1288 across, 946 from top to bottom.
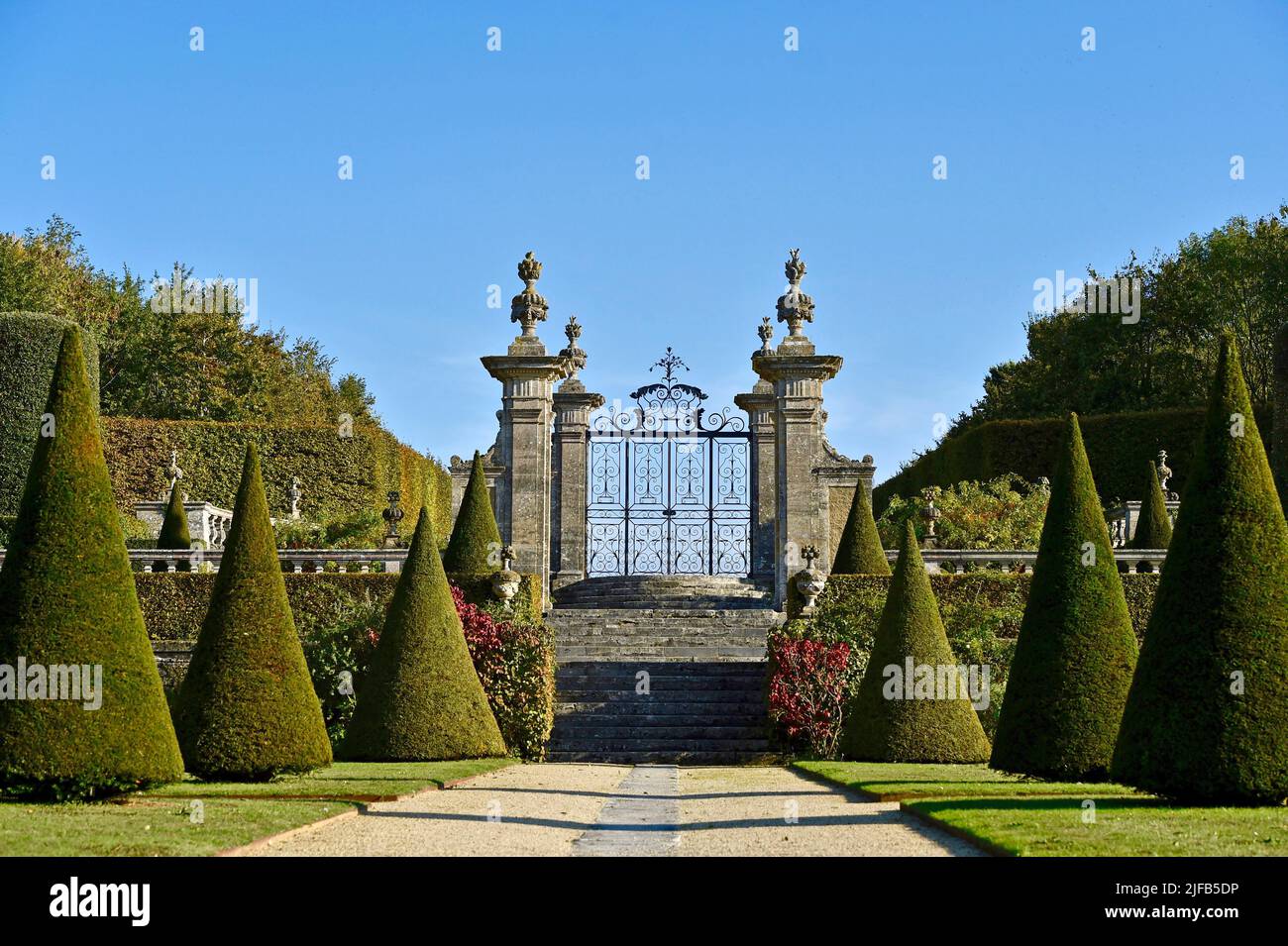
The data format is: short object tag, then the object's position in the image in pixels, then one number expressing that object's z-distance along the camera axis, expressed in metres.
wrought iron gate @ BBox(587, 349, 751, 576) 29.05
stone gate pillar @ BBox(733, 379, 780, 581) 29.25
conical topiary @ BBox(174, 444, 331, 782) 13.37
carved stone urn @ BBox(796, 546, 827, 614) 22.38
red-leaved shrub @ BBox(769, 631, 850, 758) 20.25
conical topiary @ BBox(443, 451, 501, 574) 23.08
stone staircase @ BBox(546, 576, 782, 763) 20.78
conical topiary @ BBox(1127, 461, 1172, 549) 25.89
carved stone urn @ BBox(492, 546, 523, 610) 22.23
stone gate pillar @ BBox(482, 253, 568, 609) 25.80
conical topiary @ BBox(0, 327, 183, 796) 11.27
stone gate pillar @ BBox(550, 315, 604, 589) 29.08
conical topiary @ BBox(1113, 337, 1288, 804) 11.05
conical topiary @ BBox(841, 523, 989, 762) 17.14
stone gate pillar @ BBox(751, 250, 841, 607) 26.09
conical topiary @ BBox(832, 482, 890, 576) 23.95
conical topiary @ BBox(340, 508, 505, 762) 16.89
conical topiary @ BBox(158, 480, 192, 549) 28.38
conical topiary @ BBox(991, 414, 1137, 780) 13.69
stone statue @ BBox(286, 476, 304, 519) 35.75
